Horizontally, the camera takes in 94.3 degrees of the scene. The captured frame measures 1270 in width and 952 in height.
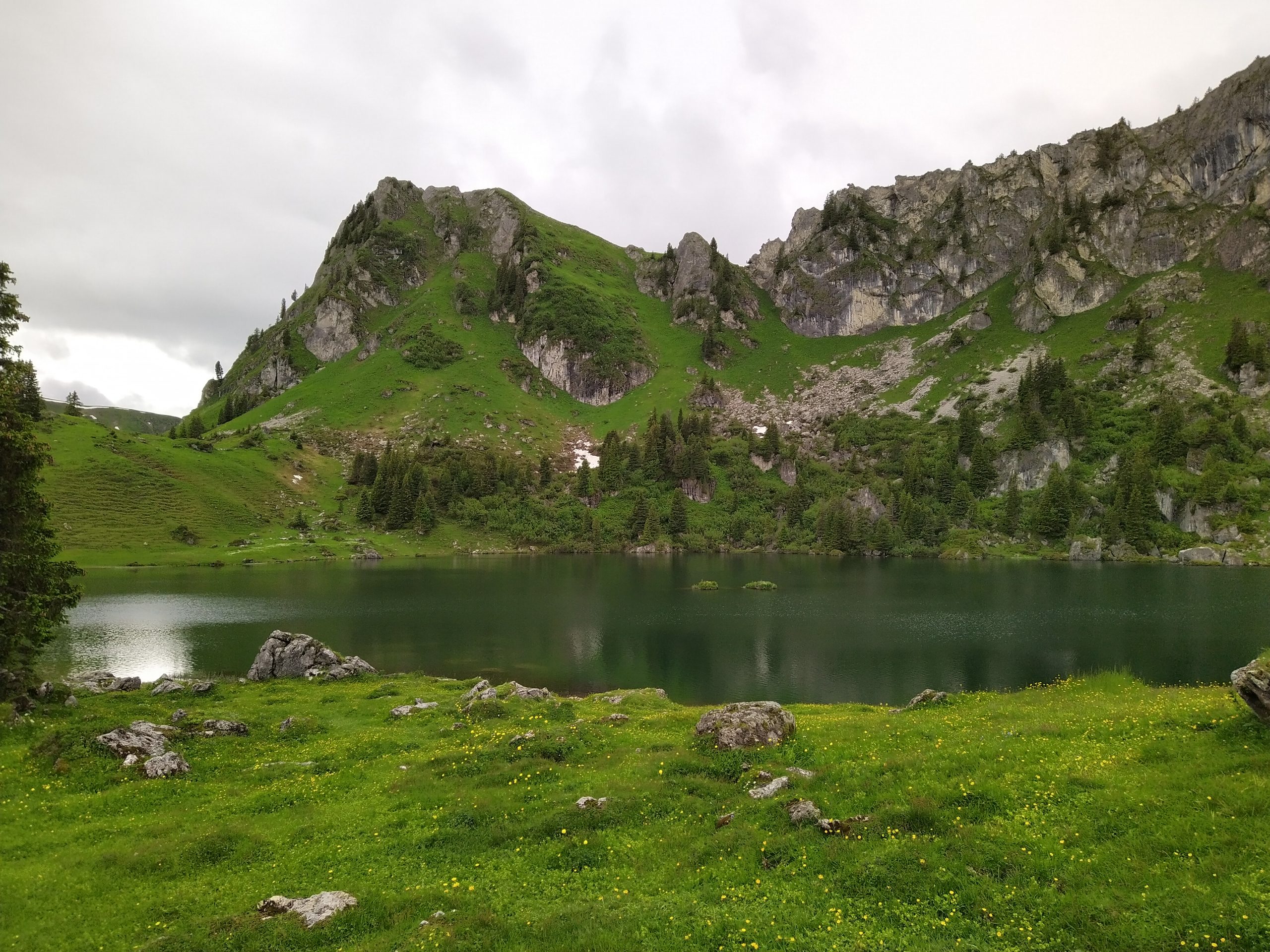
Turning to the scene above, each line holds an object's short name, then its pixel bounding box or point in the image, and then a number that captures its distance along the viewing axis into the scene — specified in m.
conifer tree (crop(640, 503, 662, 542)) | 187.50
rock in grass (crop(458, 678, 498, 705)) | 33.56
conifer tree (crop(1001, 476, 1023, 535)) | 164.12
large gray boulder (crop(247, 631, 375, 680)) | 44.62
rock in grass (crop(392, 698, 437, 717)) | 32.09
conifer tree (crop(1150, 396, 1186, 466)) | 153.50
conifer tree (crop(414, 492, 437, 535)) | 174.25
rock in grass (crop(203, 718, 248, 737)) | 27.05
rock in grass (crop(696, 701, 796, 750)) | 21.83
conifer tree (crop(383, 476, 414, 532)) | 173.75
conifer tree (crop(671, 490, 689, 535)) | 193.25
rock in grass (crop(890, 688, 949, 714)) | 31.66
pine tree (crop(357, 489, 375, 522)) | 174.12
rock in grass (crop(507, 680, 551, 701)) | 33.84
